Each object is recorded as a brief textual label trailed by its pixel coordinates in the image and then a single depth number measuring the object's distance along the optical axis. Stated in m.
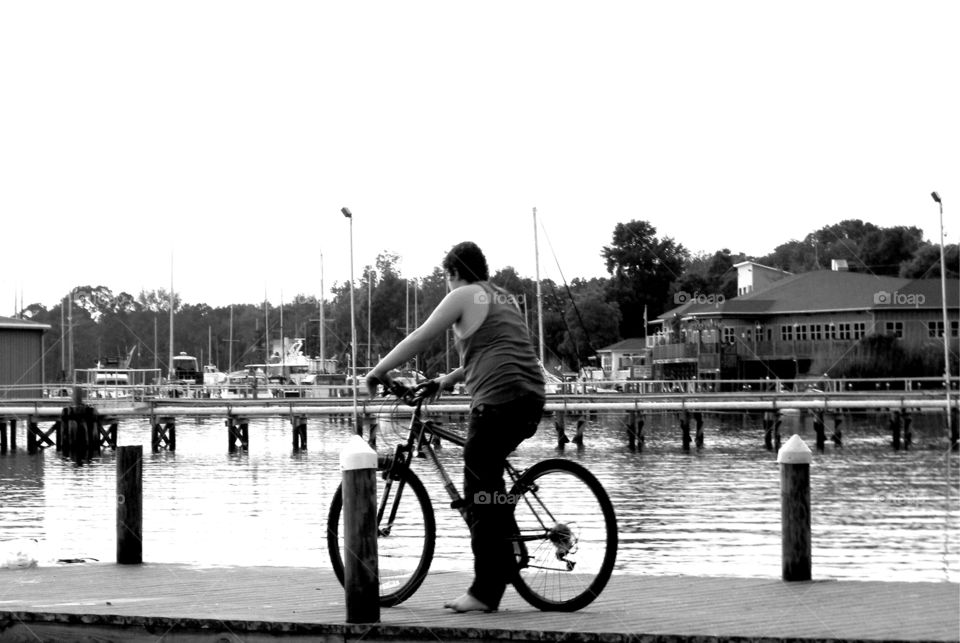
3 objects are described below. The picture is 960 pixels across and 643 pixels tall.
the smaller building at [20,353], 62.00
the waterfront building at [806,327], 76.69
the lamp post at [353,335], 47.36
